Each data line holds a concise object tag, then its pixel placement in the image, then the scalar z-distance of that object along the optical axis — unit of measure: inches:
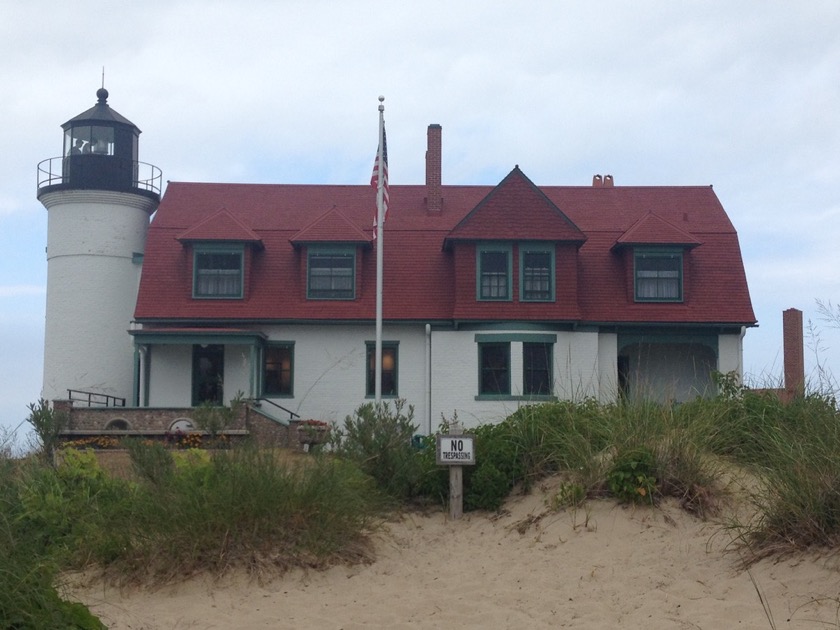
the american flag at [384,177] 861.8
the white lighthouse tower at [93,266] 1101.1
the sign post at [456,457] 443.2
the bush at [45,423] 713.0
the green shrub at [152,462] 417.1
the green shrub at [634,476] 401.1
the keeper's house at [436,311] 1023.6
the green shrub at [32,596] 265.9
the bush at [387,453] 470.3
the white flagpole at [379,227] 856.9
